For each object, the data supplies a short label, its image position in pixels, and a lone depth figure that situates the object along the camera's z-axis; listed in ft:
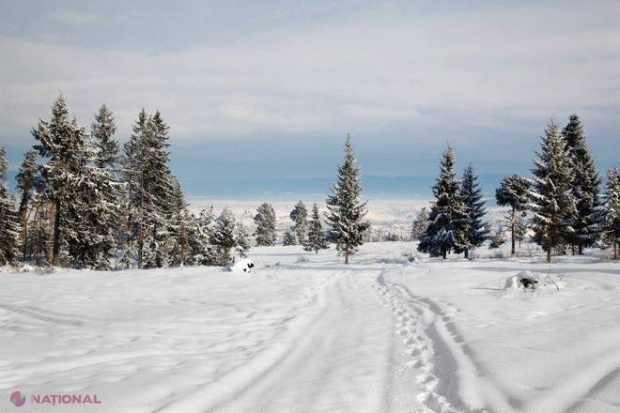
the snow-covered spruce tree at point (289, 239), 311.68
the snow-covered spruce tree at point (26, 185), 153.79
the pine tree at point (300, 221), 329.52
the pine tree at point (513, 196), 149.28
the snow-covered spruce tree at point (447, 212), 133.28
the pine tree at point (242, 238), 178.81
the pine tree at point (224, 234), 151.43
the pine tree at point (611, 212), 108.85
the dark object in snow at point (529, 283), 41.50
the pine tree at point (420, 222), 310.45
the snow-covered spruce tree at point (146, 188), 111.34
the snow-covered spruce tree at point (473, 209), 140.46
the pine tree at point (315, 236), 230.27
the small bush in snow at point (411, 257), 129.08
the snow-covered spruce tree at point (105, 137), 112.68
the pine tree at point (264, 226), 307.37
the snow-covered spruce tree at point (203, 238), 140.87
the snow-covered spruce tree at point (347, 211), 135.23
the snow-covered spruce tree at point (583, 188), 122.01
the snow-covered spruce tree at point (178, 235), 126.90
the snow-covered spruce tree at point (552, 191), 110.22
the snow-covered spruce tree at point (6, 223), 127.70
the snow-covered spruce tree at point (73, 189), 92.94
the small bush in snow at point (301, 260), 137.90
